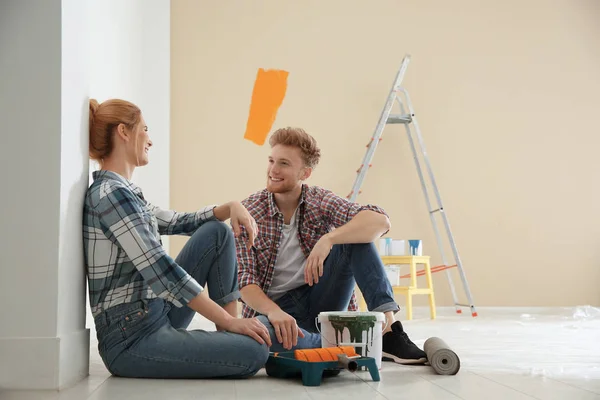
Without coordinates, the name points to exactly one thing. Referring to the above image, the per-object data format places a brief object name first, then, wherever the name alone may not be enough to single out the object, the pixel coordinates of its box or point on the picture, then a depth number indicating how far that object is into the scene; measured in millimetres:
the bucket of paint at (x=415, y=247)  4660
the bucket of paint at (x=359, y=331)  1885
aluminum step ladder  4676
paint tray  1759
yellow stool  4425
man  2104
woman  1715
